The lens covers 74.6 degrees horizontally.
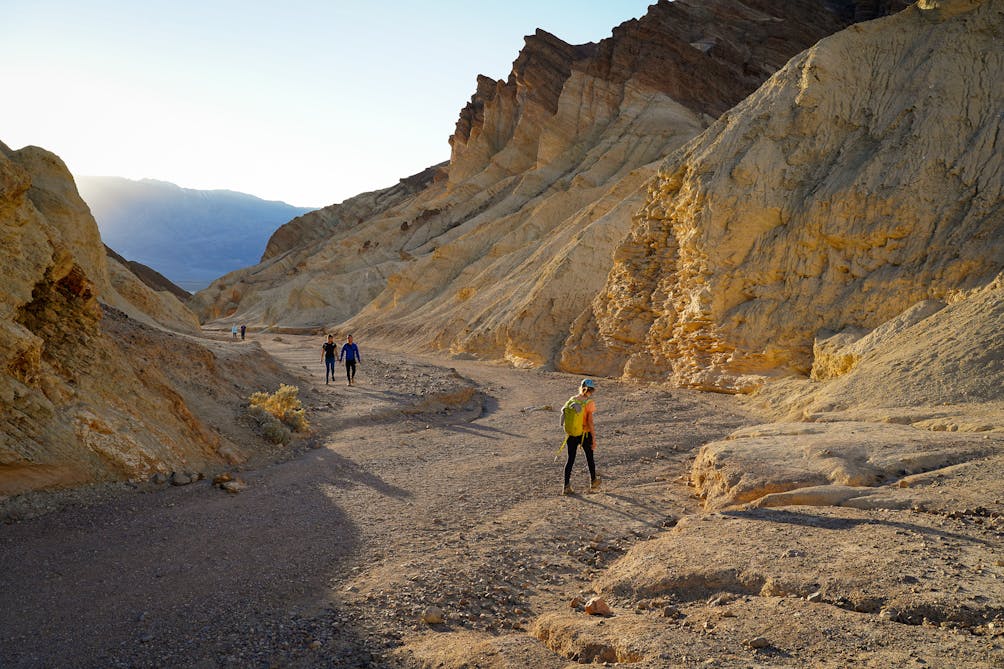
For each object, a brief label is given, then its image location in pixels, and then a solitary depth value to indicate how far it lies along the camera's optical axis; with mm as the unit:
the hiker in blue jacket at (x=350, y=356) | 16031
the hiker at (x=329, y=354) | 16359
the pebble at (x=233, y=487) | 6988
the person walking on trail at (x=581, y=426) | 7137
